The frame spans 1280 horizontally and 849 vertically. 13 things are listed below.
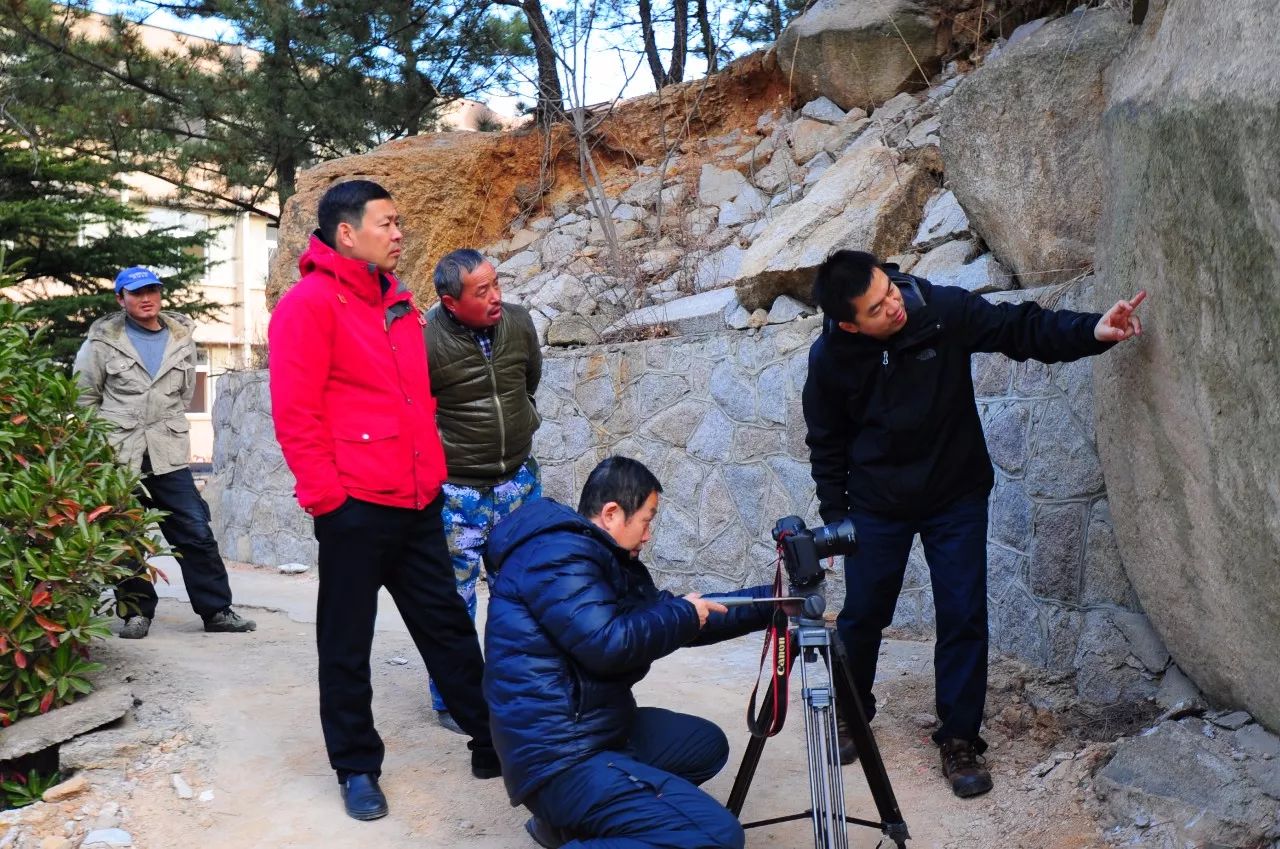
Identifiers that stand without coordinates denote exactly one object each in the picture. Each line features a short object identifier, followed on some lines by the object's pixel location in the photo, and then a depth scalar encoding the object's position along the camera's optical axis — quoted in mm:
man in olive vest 4168
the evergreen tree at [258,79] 10859
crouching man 2688
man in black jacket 3361
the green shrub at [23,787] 3826
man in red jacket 3377
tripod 2635
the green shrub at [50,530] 4133
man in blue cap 5574
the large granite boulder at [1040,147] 4777
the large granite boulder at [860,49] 8172
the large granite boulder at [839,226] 6125
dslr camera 2730
